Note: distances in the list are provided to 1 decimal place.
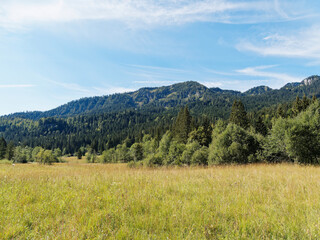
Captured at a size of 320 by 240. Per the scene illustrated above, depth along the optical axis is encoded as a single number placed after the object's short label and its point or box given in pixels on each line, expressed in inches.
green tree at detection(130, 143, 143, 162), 3542.1
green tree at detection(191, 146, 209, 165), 1616.8
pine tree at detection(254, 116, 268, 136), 2554.4
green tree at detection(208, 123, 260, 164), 1333.7
